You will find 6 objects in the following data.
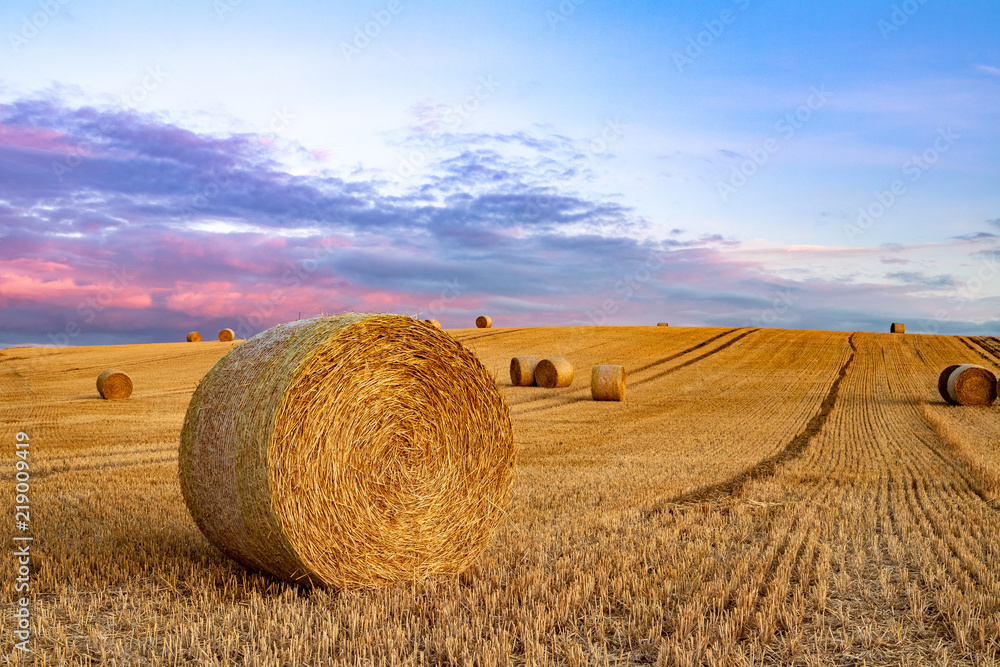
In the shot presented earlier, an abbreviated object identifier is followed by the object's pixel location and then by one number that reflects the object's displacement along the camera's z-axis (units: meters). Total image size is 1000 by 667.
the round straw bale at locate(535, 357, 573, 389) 25.44
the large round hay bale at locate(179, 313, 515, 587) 5.07
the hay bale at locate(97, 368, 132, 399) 22.03
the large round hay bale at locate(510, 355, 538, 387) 26.31
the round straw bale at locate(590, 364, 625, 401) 21.69
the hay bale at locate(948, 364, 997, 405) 20.64
